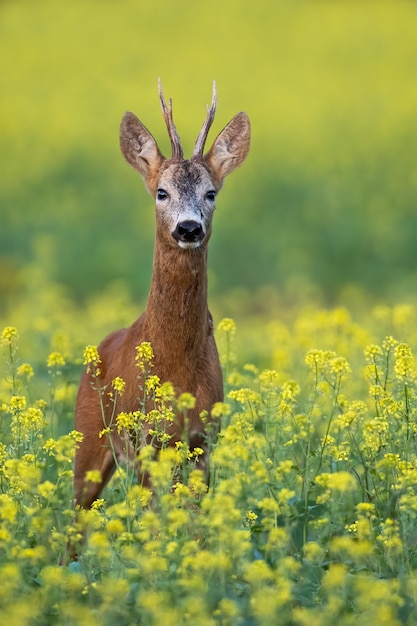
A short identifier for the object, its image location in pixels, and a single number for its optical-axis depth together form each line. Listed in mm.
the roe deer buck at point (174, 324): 14445
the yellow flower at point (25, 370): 14092
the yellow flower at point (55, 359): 14180
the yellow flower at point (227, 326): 16266
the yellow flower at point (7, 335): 13867
